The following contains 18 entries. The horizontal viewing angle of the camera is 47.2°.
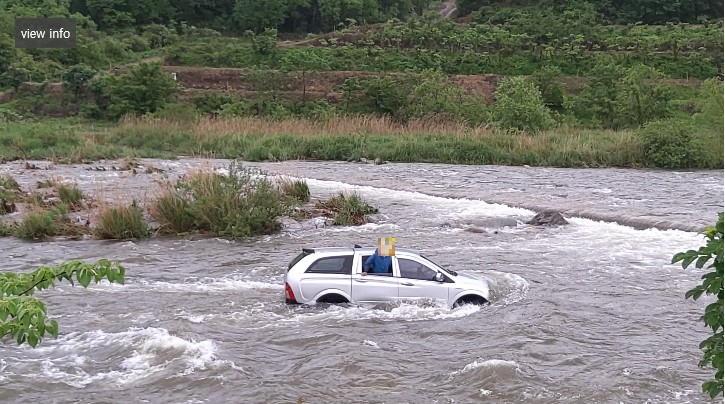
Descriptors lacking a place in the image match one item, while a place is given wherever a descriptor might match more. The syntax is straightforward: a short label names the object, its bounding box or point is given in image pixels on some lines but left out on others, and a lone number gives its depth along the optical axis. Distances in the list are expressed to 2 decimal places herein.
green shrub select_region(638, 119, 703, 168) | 34.56
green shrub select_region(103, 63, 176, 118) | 50.31
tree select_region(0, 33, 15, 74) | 59.56
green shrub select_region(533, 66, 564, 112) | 54.53
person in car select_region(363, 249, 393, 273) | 13.92
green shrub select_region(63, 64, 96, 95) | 54.66
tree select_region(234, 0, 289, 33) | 87.38
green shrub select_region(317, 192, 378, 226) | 22.27
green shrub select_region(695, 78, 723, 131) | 35.88
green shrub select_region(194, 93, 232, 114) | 55.23
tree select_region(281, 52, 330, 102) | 64.69
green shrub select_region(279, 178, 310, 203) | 24.79
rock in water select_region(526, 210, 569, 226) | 21.58
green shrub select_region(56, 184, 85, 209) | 23.86
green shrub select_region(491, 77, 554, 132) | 41.38
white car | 13.74
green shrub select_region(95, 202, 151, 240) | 20.20
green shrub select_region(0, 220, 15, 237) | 20.75
